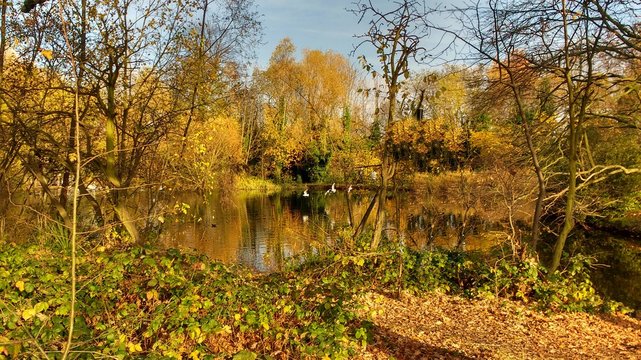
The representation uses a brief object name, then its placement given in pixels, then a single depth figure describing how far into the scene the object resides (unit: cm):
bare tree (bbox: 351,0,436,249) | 707
